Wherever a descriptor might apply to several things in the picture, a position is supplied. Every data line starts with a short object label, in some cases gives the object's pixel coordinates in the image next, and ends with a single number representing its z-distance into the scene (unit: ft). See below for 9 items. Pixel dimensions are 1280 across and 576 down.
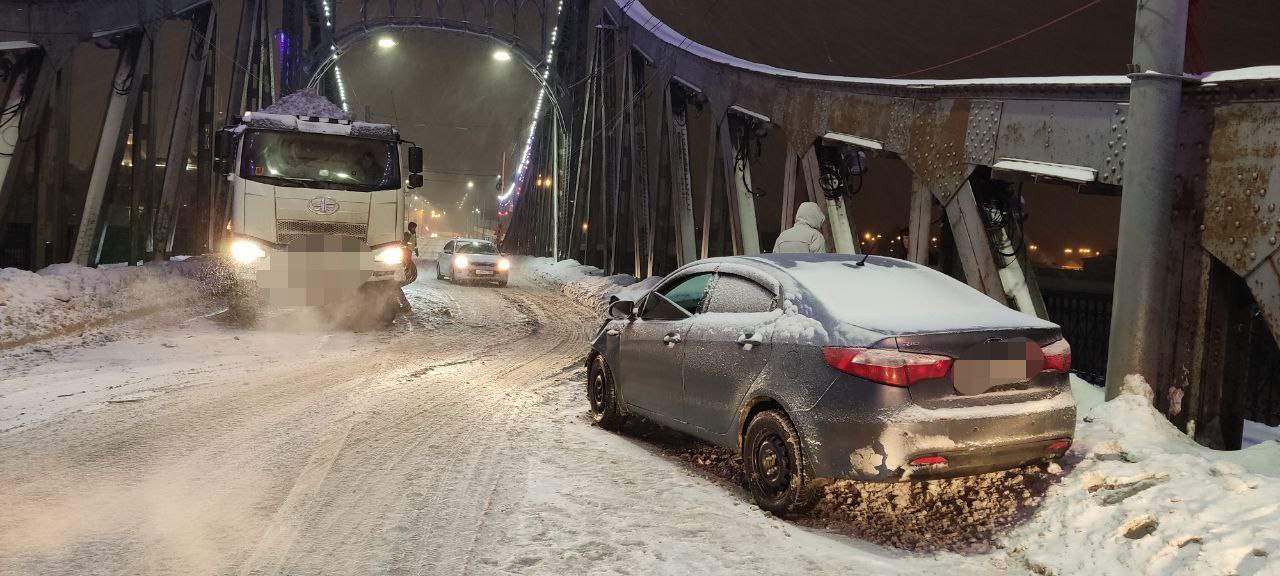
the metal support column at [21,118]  46.35
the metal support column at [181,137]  60.85
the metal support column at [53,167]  48.91
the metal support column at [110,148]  51.40
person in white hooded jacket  26.40
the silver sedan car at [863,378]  13.32
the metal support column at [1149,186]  16.80
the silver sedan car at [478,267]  86.89
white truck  40.47
